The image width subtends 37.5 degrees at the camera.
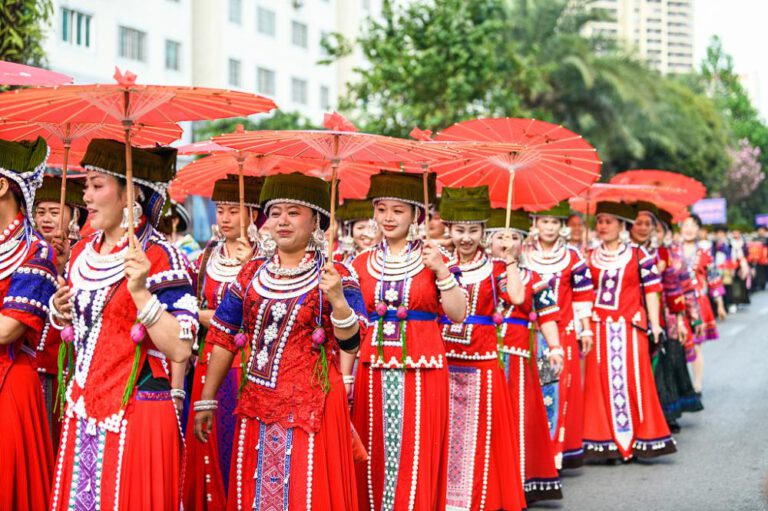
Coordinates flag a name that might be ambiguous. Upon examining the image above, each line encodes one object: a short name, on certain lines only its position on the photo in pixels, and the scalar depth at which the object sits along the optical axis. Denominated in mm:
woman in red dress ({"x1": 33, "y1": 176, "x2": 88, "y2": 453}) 5938
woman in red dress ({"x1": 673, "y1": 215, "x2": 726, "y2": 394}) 15102
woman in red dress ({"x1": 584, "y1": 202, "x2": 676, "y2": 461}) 9828
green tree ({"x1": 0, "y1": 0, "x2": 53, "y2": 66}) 9633
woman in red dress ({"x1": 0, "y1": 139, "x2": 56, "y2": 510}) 4875
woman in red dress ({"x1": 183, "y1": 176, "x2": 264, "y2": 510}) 6598
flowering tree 57031
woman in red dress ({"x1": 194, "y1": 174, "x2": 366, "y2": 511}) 5117
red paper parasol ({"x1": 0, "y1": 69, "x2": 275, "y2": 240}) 4301
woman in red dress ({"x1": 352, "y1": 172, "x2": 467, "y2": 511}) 6492
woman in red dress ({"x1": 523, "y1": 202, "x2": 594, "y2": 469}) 9148
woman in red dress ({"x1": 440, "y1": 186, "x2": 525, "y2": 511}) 7340
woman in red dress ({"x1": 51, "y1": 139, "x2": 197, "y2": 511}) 4590
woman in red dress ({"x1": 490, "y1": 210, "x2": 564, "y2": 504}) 8117
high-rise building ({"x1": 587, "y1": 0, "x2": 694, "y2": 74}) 175375
